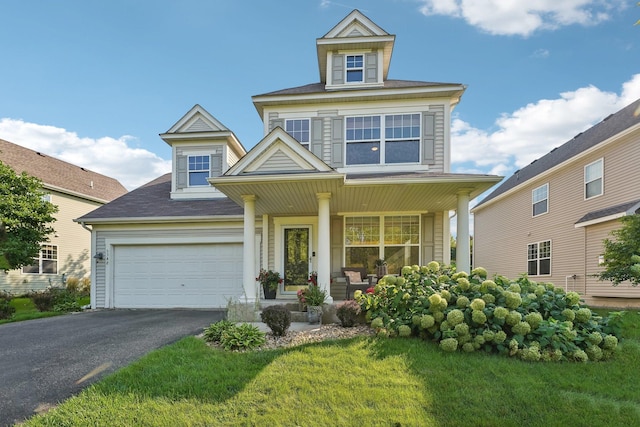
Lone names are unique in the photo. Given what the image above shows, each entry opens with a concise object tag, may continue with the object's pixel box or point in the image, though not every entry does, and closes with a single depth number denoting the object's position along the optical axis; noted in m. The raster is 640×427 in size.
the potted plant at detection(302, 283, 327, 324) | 6.70
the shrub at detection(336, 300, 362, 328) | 5.87
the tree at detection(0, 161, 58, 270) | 10.04
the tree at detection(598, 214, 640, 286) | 6.18
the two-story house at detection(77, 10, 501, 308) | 7.21
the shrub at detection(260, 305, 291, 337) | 5.42
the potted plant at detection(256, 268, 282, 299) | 8.91
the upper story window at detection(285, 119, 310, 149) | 9.30
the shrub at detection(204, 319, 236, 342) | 5.34
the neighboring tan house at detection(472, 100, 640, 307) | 10.16
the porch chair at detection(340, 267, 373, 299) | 8.47
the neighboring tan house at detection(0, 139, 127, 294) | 13.91
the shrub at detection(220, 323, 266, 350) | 4.95
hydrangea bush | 4.35
